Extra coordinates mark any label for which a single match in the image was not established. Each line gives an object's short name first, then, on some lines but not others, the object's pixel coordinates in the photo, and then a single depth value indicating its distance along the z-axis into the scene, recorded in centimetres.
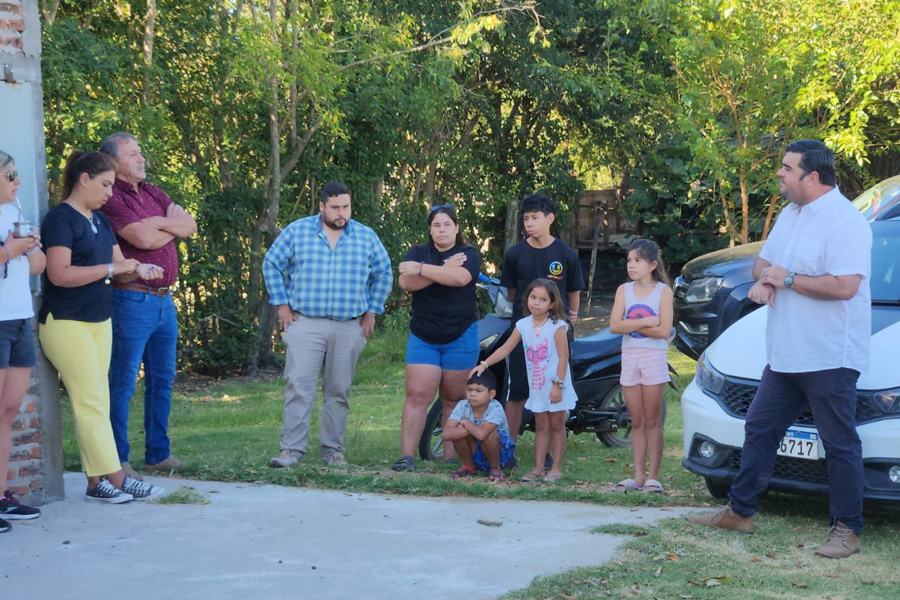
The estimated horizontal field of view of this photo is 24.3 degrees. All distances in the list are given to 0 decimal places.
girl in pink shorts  1281
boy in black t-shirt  1415
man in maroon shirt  1223
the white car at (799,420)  1027
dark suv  2007
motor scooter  1517
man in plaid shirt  1376
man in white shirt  992
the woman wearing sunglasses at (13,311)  996
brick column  1072
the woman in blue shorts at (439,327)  1395
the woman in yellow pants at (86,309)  1073
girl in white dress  1339
